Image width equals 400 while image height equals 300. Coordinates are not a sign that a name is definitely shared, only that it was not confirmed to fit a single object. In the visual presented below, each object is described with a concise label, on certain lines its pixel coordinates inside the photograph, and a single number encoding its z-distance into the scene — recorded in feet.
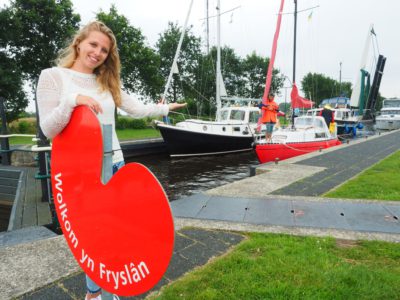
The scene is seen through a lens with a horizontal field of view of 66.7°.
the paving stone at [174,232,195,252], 11.15
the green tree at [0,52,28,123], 68.90
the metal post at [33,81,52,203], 16.22
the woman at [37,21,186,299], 5.32
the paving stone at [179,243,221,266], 10.13
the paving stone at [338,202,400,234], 13.14
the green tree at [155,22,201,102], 130.52
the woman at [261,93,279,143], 40.78
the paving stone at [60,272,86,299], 8.31
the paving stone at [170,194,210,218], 15.17
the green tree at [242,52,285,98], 170.50
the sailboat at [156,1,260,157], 53.72
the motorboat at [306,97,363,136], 85.46
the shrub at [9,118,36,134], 74.49
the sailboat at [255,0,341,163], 39.27
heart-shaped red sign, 4.41
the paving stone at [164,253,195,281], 9.29
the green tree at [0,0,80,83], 79.82
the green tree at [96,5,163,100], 99.35
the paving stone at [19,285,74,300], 8.08
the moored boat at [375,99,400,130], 104.37
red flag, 52.65
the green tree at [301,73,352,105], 208.08
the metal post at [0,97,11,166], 24.25
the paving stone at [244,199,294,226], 14.07
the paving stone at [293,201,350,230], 13.62
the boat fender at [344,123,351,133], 85.40
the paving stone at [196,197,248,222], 14.60
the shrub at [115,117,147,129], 95.08
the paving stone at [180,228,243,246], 11.78
